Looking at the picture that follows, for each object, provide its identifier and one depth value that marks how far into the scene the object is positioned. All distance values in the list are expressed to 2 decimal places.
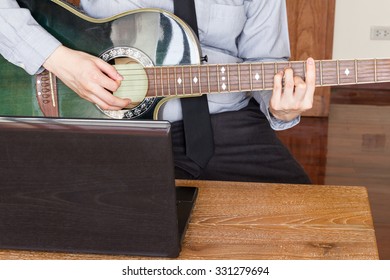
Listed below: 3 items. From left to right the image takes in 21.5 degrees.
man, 1.94
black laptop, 1.47
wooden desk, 1.56
